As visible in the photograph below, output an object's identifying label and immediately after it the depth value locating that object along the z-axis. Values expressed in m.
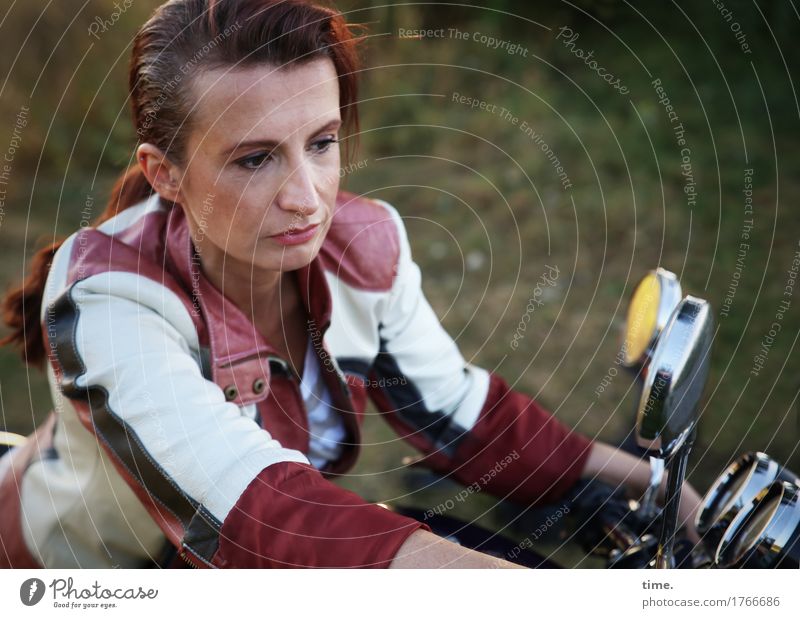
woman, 0.64
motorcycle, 0.62
